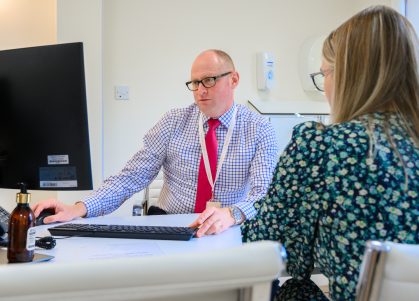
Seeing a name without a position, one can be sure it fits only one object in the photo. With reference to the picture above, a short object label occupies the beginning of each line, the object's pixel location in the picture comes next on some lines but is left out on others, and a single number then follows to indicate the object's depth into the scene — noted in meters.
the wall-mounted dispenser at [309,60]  3.67
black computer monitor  1.23
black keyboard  1.24
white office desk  0.44
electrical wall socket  3.33
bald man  1.99
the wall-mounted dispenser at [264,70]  3.60
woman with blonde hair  0.88
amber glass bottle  1.00
